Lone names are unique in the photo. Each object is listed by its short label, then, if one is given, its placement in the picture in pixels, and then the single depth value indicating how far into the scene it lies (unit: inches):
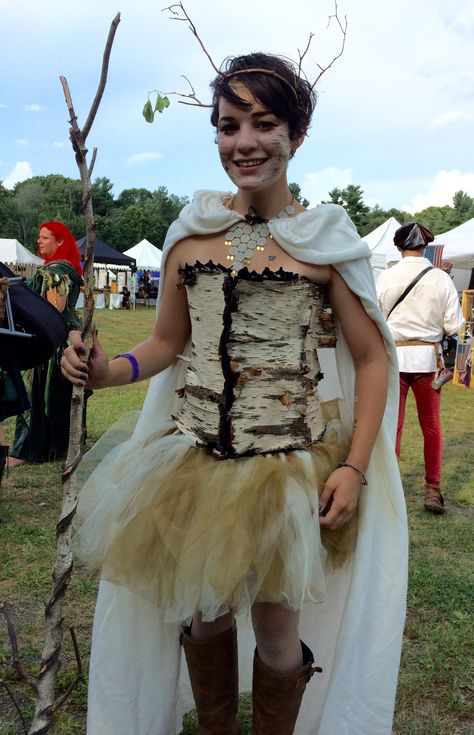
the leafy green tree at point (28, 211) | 2114.9
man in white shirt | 181.0
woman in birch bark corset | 63.5
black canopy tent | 903.1
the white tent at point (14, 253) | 1014.4
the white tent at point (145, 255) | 1114.1
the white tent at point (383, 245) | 582.6
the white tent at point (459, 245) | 464.8
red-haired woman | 205.2
